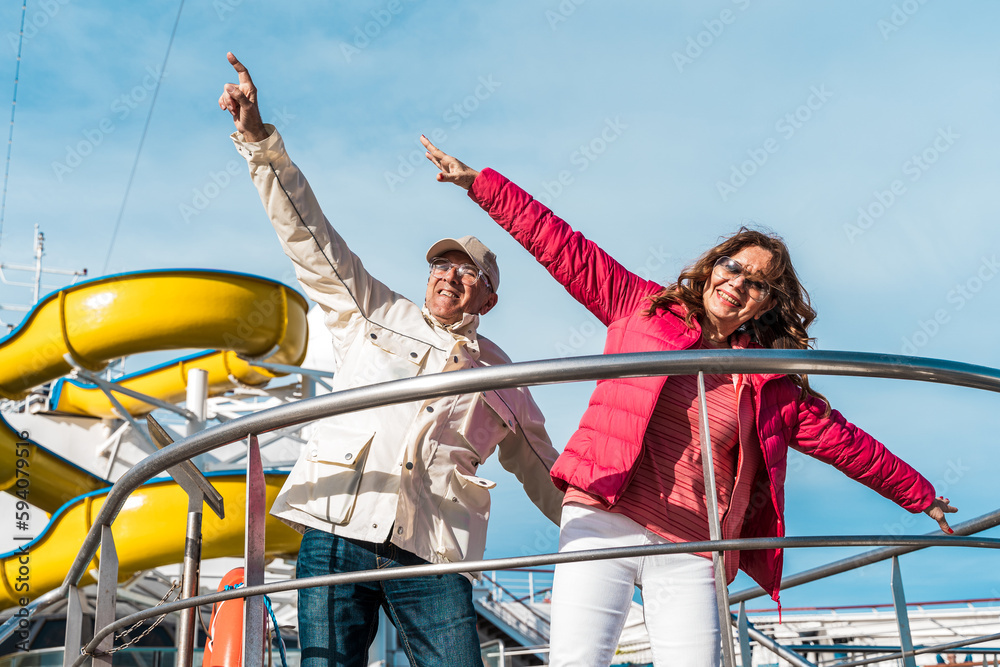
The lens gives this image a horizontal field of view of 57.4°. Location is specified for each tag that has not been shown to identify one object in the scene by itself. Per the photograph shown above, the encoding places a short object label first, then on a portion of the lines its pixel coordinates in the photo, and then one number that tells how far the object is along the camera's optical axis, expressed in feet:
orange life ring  9.84
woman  6.93
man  7.71
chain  7.59
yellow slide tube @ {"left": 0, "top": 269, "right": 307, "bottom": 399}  23.52
